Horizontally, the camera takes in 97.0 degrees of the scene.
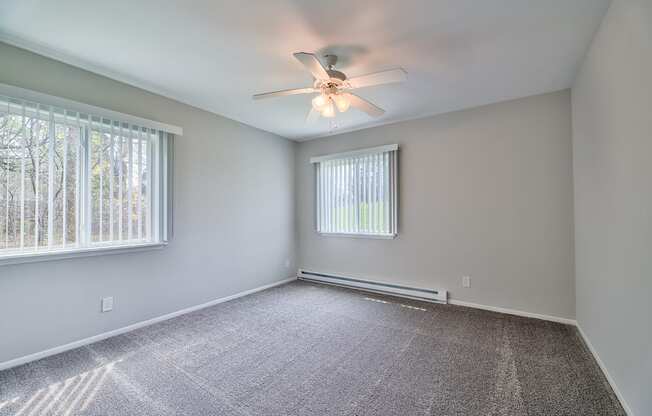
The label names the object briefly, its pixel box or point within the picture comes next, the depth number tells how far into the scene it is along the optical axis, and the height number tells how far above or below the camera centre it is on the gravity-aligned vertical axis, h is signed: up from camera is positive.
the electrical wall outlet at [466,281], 3.36 -0.83
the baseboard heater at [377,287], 3.54 -1.04
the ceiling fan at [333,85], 1.97 +0.95
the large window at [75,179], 2.11 +0.30
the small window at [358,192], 3.88 +0.27
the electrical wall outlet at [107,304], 2.55 -0.81
